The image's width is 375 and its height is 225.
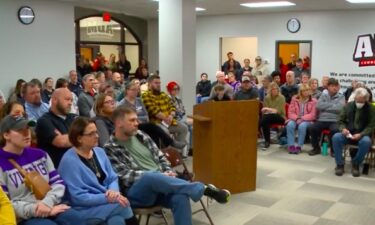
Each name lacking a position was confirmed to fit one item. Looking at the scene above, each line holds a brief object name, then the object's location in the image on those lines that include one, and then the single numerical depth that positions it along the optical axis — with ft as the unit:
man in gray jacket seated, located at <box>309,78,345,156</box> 23.24
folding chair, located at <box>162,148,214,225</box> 13.02
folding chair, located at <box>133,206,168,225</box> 10.51
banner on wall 35.37
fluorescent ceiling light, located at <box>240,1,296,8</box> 32.81
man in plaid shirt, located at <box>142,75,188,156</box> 19.86
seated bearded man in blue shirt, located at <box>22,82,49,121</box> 16.42
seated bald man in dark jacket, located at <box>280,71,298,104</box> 29.01
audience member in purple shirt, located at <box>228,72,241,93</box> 32.30
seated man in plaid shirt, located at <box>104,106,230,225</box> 10.46
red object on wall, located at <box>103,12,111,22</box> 40.76
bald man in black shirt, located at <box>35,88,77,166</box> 11.12
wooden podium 15.51
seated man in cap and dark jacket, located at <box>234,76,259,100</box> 26.45
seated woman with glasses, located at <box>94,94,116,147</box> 13.20
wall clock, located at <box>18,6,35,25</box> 29.30
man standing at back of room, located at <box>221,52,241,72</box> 40.03
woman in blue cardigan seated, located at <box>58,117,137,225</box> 9.31
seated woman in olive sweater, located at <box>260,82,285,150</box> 25.32
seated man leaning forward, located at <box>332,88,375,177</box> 19.22
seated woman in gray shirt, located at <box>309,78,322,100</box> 26.20
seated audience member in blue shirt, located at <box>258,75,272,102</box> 28.91
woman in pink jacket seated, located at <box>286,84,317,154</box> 24.08
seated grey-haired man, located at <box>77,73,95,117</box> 19.93
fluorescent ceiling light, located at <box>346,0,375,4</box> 30.76
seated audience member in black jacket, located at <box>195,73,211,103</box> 36.01
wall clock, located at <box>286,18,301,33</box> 38.23
